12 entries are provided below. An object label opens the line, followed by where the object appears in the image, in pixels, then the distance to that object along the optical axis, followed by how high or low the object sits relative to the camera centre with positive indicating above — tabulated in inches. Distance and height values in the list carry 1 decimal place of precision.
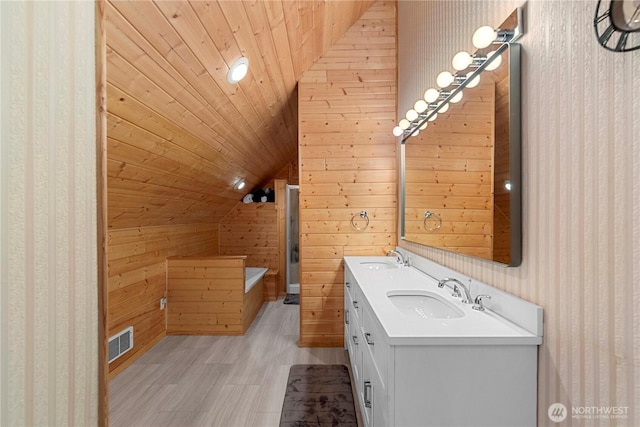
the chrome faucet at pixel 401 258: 102.0 -16.2
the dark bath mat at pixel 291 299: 181.5 -51.9
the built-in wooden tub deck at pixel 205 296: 133.0 -35.7
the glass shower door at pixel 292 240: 199.2 -19.3
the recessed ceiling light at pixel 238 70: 77.1 +33.7
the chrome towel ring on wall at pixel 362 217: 121.0 -4.0
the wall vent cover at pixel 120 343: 99.3 -42.5
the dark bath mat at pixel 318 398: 77.0 -49.9
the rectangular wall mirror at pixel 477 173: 48.4 +6.9
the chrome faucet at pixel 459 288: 58.5 -15.4
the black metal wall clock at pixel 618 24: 29.5 +17.4
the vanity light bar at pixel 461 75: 50.8 +26.4
